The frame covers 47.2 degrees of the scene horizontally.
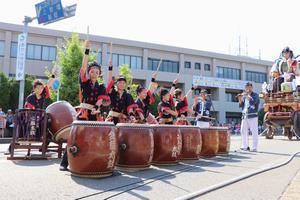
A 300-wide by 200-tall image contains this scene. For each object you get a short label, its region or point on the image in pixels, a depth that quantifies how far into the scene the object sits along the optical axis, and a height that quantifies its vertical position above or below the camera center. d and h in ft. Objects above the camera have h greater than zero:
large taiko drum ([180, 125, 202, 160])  21.47 -1.12
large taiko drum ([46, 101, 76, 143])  22.20 +0.15
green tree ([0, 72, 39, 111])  88.38 +7.74
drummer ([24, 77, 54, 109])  24.80 +1.72
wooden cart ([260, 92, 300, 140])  47.01 +2.68
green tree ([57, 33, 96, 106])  79.41 +11.53
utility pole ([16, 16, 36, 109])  47.32 +7.25
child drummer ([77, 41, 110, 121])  16.87 +1.34
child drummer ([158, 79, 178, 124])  24.50 +1.05
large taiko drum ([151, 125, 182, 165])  19.29 -1.14
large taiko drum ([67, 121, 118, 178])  14.87 -1.16
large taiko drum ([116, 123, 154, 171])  17.30 -1.12
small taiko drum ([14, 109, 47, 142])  22.76 -0.30
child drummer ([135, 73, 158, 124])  23.08 +1.72
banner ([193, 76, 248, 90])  133.78 +17.39
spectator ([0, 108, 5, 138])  50.53 -0.79
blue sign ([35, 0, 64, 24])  48.55 +15.72
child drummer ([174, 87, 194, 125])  26.00 +1.24
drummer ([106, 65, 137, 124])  19.62 +1.04
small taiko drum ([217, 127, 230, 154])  26.95 -1.18
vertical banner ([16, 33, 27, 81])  48.66 +9.09
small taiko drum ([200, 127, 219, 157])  24.68 -1.24
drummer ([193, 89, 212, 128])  34.53 +1.60
